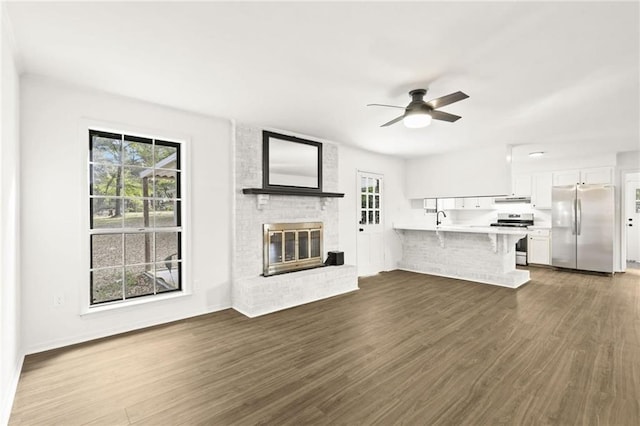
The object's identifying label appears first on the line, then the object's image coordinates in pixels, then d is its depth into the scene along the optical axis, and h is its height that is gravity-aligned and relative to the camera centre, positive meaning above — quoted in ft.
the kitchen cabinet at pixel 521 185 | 23.93 +2.04
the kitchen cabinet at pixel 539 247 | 22.49 -2.88
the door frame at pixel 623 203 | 19.90 +0.43
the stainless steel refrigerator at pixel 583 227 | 19.69 -1.19
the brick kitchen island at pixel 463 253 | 17.35 -2.79
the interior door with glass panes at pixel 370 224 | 19.63 -0.92
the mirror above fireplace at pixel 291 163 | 14.21 +2.49
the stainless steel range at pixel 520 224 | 23.63 -1.12
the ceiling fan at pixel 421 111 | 9.55 +3.31
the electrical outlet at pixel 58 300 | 9.35 -2.81
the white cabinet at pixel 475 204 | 25.09 +0.54
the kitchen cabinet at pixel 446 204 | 24.71 +0.55
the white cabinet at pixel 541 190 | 22.82 +1.60
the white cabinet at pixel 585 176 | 20.21 +2.42
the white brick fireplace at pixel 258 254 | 12.73 -2.00
